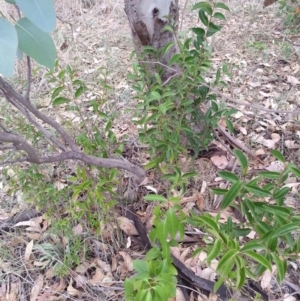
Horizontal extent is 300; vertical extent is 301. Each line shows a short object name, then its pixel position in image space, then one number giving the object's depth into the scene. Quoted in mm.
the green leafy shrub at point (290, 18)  2363
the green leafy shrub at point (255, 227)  682
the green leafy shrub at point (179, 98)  1065
